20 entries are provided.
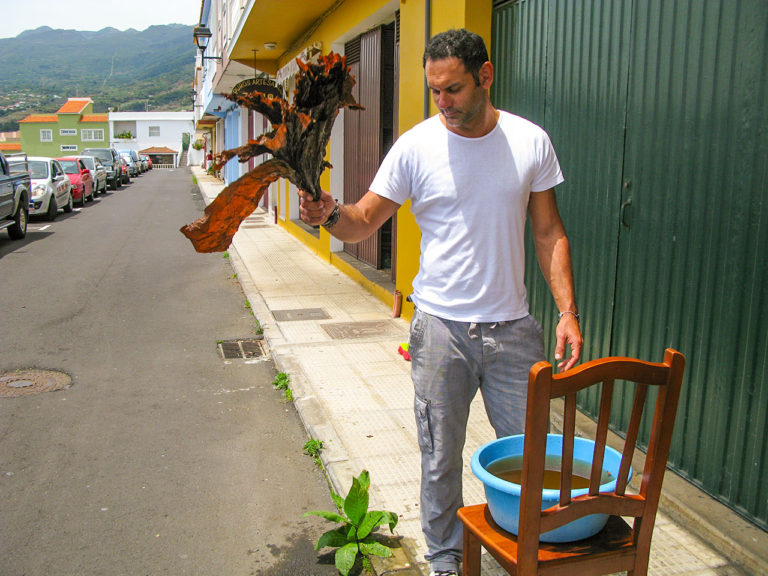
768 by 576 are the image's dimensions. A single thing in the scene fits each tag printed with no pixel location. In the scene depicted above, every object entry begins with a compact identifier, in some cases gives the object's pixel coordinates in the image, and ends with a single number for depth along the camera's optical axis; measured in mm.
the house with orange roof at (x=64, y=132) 88625
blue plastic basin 2195
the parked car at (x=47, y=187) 18656
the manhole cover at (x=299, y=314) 8250
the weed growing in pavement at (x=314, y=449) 4703
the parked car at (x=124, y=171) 38125
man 2697
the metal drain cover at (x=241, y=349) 7156
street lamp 22094
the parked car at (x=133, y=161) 47616
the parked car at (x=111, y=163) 33291
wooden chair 2023
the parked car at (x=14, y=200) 14133
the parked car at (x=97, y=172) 27797
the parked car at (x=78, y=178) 23719
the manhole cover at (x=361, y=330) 7473
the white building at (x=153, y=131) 90375
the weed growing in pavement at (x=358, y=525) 3445
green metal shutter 3398
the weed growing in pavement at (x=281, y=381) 6098
